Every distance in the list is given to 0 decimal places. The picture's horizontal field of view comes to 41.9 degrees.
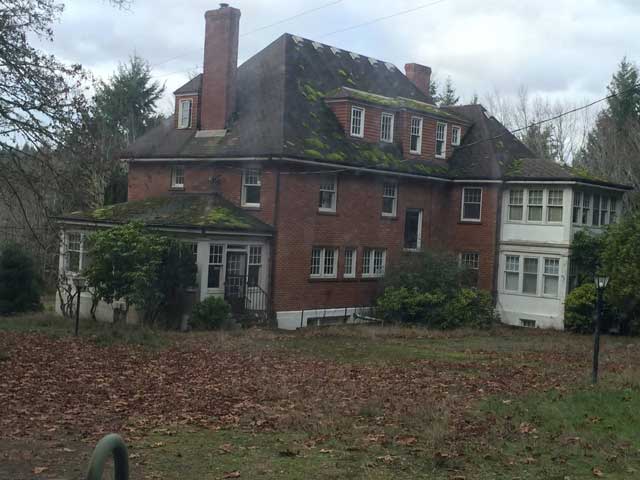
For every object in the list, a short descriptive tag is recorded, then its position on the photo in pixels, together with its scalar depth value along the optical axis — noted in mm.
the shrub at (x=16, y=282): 32344
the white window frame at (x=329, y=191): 30734
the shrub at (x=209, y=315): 26531
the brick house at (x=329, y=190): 29266
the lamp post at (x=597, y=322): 16234
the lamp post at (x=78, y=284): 22859
